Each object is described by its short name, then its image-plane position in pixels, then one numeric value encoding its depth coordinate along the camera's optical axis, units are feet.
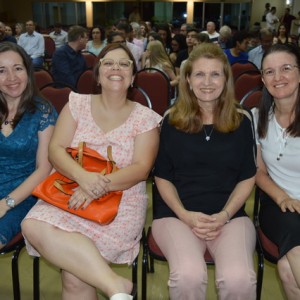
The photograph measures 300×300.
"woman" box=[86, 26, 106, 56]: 22.09
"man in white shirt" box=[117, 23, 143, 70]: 20.35
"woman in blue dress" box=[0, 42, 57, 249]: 6.64
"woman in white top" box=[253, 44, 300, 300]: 6.07
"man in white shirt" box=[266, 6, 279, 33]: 49.70
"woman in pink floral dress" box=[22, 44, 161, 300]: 5.33
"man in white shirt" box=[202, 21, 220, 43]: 29.63
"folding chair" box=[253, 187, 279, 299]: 5.81
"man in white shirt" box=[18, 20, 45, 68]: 27.68
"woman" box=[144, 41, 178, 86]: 15.88
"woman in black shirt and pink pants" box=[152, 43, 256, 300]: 5.93
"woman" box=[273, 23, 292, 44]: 27.16
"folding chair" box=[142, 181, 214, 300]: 5.80
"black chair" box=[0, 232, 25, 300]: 6.02
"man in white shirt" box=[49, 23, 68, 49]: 34.59
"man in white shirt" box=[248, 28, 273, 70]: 18.54
